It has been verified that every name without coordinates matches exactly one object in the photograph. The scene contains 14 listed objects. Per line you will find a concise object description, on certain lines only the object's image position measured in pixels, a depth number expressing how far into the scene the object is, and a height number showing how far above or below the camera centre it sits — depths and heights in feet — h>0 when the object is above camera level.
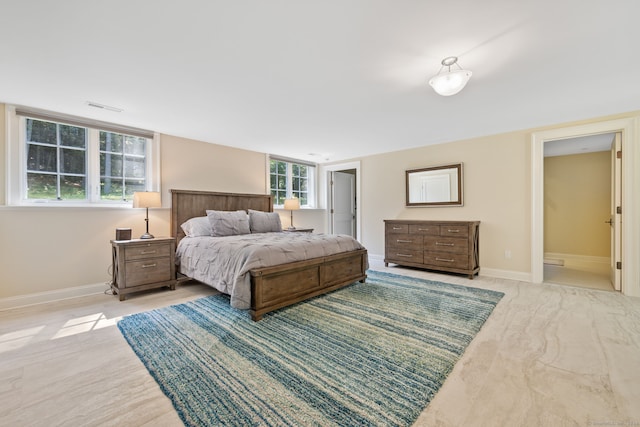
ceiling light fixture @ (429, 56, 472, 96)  6.65 +3.36
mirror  14.65 +1.56
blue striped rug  4.51 -3.26
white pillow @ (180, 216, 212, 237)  12.35 -0.66
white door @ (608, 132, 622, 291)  10.71 +0.12
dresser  13.05 -1.67
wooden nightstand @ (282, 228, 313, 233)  15.90 -1.07
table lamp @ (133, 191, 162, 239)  10.95 +0.52
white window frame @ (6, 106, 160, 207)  9.52 +1.91
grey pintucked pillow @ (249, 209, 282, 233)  14.07 -0.48
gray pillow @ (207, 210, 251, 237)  12.46 -0.48
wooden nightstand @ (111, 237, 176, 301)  10.13 -2.06
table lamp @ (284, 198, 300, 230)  17.20 +0.57
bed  8.25 -1.96
